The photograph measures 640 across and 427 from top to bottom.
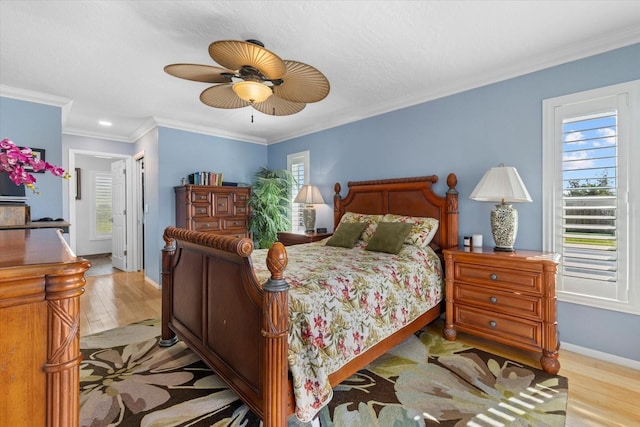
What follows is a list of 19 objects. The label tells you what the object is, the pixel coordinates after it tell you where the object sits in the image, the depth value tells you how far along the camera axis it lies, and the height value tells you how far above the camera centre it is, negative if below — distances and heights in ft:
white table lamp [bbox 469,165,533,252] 8.28 +0.40
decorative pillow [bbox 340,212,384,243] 11.03 -0.35
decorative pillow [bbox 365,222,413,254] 9.50 -0.84
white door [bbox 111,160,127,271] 18.28 -0.20
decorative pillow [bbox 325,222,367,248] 10.73 -0.86
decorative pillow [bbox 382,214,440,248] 9.90 -0.64
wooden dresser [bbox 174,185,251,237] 14.07 +0.12
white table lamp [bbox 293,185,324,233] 14.44 +0.49
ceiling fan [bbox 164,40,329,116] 5.77 +2.96
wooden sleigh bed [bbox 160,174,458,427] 4.64 -2.07
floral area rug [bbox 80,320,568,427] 5.68 -3.87
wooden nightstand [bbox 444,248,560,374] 7.27 -2.30
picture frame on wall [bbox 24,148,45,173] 11.48 +2.29
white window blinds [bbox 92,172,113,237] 23.30 +0.50
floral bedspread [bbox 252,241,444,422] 5.06 -1.97
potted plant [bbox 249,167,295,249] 16.03 +0.28
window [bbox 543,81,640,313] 7.43 +0.45
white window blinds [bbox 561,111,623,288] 7.67 +0.35
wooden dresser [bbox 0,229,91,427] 2.23 -1.00
